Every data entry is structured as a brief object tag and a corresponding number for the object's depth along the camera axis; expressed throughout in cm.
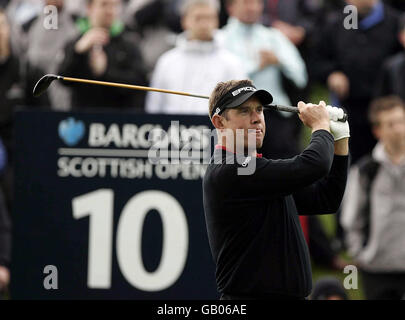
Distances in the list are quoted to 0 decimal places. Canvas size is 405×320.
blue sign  1376
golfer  1003
